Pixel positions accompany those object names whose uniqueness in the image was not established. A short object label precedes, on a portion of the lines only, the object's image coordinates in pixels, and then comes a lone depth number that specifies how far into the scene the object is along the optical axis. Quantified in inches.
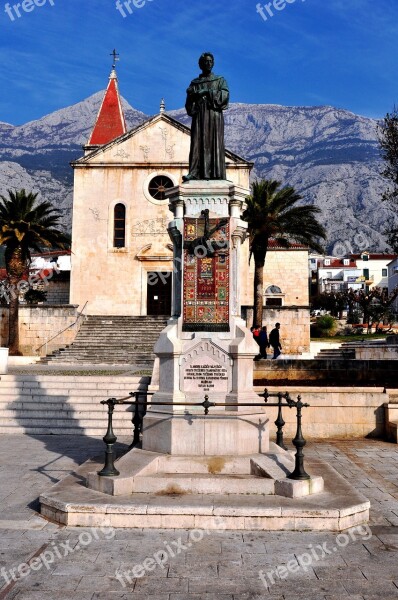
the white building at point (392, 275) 3826.3
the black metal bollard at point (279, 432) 384.8
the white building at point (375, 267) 4288.9
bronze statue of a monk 372.8
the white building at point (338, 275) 4104.3
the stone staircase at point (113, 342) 1058.1
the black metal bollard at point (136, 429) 373.7
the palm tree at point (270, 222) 1168.8
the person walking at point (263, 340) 881.5
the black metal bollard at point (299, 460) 290.2
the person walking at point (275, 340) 968.3
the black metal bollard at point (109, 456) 297.7
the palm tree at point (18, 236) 1146.0
